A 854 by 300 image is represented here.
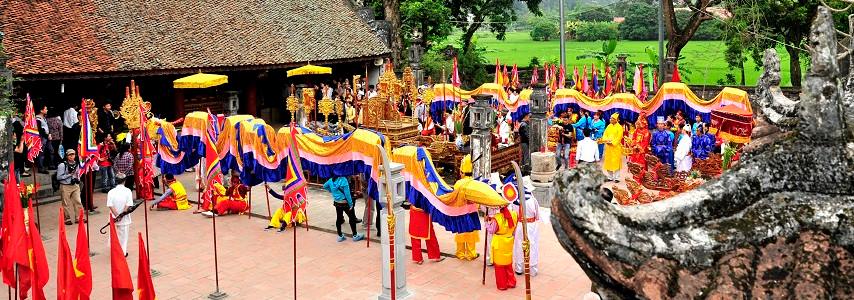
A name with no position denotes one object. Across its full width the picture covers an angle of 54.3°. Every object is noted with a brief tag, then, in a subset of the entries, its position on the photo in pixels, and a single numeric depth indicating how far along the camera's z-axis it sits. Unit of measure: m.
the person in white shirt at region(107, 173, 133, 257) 13.06
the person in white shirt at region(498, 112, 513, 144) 20.55
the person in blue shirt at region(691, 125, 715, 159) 17.94
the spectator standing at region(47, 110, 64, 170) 18.72
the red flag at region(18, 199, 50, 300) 9.09
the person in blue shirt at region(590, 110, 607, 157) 19.45
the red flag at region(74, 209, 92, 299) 8.71
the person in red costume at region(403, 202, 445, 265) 12.55
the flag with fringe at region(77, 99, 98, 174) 15.04
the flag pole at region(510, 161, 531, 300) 9.19
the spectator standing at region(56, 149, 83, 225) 15.18
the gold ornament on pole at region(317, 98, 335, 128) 18.97
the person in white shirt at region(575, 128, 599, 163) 17.56
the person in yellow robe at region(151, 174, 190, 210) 16.97
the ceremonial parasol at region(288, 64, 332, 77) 24.61
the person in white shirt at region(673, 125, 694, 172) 17.67
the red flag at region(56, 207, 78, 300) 8.41
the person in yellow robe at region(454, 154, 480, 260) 12.76
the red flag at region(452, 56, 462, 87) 23.16
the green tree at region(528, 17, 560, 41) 73.25
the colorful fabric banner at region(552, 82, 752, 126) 20.08
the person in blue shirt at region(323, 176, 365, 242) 13.84
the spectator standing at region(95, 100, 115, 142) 19.78
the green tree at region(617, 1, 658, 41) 58.57
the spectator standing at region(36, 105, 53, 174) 18.02
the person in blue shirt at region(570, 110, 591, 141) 19.62
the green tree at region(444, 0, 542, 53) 39.31
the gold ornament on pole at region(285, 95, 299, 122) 19.72
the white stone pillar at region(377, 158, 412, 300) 10.85
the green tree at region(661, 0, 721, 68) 30.77
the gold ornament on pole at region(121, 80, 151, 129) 16.10
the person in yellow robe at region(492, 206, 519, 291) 11.31
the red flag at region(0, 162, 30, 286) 9.22
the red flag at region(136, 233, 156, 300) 8.91
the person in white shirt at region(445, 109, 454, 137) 20.75
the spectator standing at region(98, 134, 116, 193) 17.50
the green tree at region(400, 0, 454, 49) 35.19
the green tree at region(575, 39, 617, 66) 35.78
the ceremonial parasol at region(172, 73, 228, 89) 20.80
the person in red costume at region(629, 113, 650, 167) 18.56
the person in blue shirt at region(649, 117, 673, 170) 18.11
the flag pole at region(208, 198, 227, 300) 11.72
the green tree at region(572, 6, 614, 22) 68.06
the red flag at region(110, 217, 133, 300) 8.60
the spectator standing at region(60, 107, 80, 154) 20.48
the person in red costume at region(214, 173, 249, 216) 16.39
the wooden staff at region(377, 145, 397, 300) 10.29
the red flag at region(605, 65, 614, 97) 23.16
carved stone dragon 3.42
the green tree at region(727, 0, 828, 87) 26.20
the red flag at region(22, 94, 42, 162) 14.85
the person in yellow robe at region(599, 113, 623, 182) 18.28
